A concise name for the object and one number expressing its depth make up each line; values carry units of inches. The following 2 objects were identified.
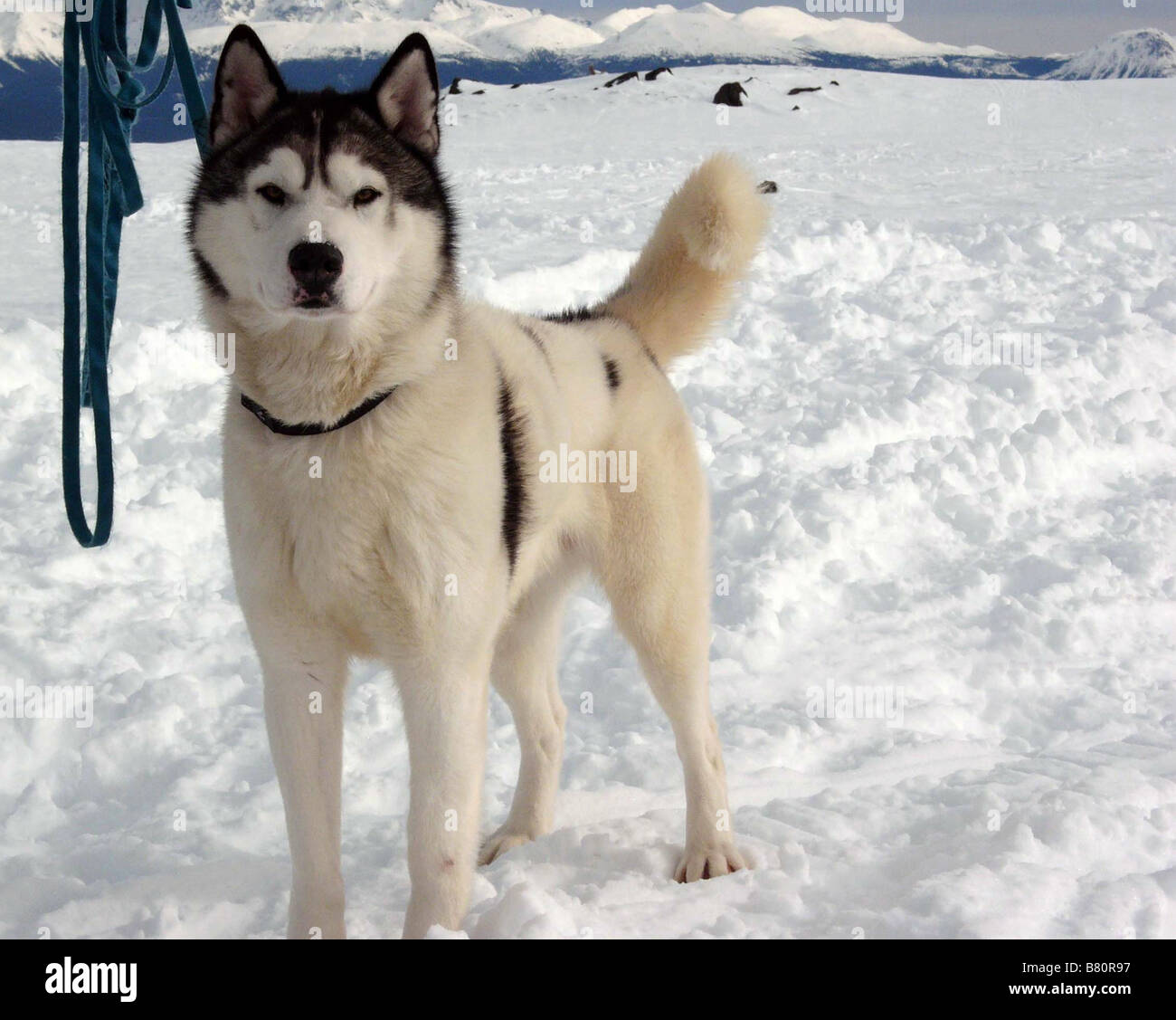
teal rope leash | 110.3
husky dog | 92.3
